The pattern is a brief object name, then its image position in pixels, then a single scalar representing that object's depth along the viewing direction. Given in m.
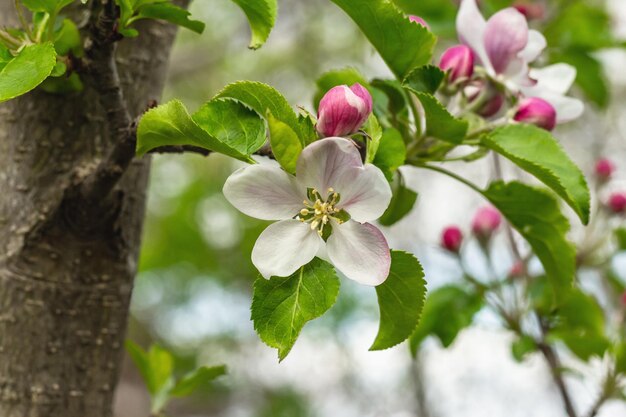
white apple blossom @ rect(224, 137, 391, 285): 0.39
